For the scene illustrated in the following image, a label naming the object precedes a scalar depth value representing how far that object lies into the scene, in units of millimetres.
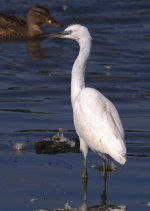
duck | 23172
